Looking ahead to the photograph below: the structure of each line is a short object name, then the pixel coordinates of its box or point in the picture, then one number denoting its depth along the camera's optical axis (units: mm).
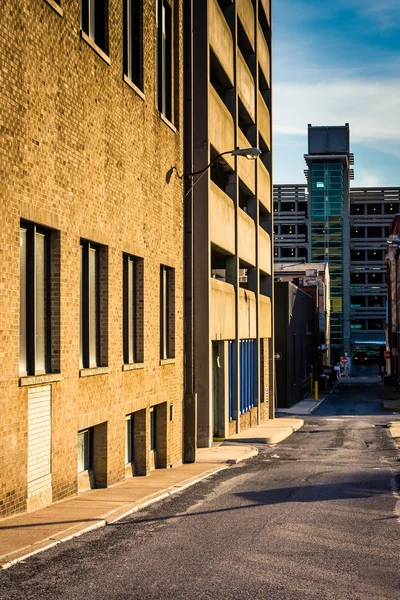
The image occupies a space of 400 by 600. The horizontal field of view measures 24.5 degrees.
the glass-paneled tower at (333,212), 141625
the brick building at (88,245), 14234
